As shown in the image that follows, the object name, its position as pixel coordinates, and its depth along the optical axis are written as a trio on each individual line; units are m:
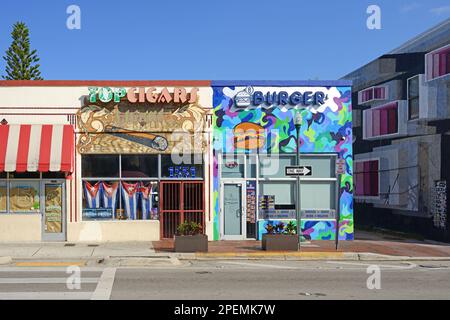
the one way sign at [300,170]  17.31
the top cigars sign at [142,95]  19.19
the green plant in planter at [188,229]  17.11
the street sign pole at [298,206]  17.32
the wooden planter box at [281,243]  17.08
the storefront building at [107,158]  19.20
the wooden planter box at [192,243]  16.83
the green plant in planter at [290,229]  17.42
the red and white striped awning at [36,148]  18.53
